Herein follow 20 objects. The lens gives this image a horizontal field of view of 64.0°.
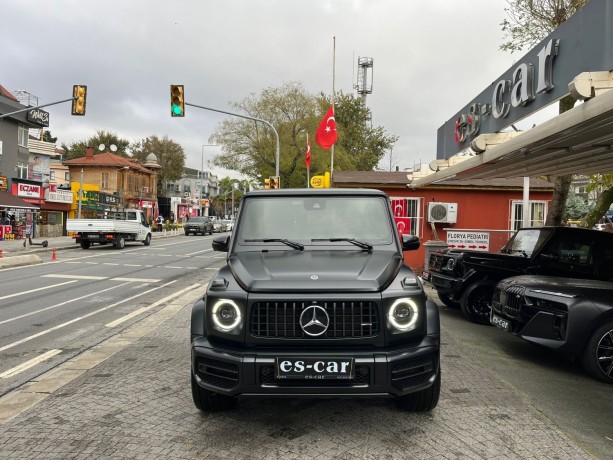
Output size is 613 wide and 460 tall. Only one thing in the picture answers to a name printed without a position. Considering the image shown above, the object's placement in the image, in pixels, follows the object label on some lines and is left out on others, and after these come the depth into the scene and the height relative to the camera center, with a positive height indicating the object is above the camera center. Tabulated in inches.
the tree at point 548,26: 466.6 +207.5
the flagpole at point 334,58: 1109.1 +367.7
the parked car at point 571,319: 203.0 -40.6
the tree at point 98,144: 2912.6 +419.8
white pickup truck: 967.6 -33.1
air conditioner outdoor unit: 615.5 +11.8
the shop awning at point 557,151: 203.9 +44.9
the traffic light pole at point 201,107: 790.6 +177.6
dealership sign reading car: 239.3 +91.8
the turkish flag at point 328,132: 798.5 +142.9
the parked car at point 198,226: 1814.7 -37.5
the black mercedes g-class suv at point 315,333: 130.3 -31.7
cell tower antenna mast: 2208.4 +652.1
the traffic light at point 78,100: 762.8 +176.2
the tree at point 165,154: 3002.0 +376.1
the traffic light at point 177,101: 733.9 +171.9
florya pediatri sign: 552.7 -19.9
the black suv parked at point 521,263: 286.7 -24.5
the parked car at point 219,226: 2136.8 -44.8
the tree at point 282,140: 1652.3 +275.1
